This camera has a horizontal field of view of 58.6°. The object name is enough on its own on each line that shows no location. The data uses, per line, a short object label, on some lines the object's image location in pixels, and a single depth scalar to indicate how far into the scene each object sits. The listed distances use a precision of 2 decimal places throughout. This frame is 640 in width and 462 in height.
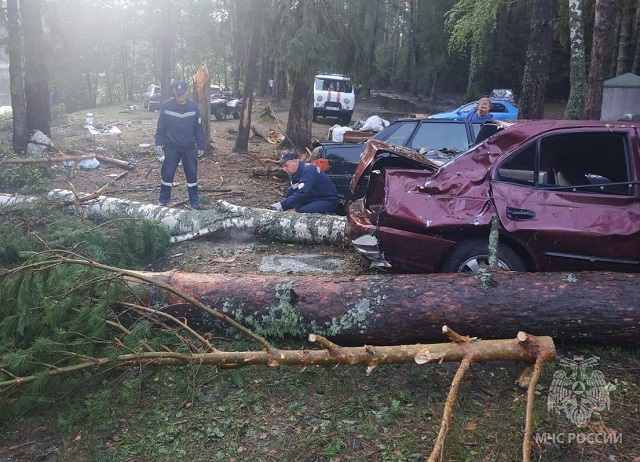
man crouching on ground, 7.94
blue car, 19.44
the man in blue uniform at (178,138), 8.89
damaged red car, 4.59
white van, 24.53
